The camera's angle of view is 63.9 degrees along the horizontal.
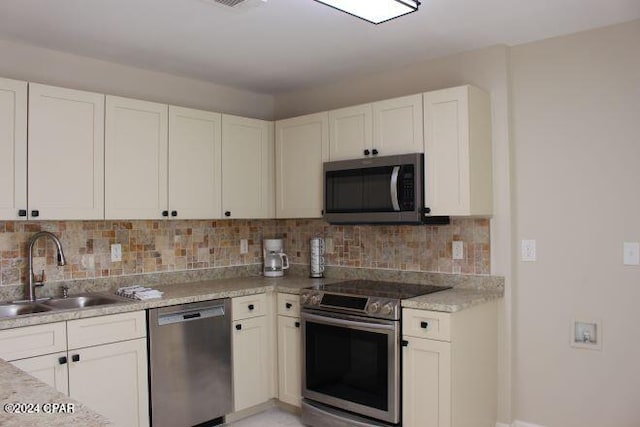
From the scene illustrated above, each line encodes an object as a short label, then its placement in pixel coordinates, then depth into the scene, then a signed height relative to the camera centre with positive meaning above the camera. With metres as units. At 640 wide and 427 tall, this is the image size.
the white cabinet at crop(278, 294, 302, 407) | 3.45 -0.85
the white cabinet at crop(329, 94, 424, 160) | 3.15 +0.62
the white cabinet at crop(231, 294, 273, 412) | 3.36 -0.86
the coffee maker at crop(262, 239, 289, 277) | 4.11 -0.27
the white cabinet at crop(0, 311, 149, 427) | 2.46 -0.67
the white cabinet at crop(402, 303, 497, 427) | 2.70 -0.79
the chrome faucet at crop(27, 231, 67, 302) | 2.89 -0.17
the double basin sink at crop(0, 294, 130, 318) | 2.81 -0.45
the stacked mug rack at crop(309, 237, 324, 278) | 3.93 -0.26
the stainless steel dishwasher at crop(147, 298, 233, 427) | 2.94 -0.83
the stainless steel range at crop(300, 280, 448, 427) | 2.87 -0.77
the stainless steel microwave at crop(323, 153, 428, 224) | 3.09 +0.21
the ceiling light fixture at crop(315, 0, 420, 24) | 2.27 +0.98
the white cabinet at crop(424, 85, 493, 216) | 2.94 +0.41
